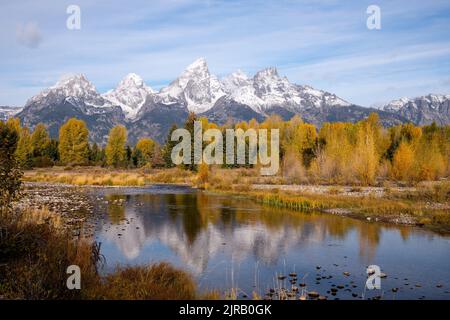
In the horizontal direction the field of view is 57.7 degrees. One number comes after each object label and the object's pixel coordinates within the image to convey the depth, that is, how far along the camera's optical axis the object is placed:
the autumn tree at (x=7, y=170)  13.66
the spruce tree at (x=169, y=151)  92.37
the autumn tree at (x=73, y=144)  92.19
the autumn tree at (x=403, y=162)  53.53
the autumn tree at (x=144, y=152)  105.40
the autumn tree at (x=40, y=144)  90.06
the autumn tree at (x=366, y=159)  48.62
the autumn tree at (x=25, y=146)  82.88
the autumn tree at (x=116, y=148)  99.81
